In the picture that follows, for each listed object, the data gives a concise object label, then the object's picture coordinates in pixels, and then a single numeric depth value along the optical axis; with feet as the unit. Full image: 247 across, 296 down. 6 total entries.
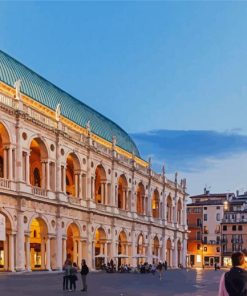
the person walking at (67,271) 91.08
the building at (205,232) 428.97
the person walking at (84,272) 91.40
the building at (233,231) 424.58
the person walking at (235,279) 26.07
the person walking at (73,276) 90.27
